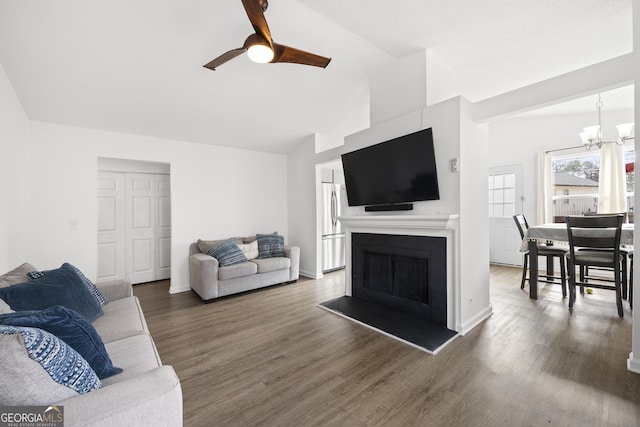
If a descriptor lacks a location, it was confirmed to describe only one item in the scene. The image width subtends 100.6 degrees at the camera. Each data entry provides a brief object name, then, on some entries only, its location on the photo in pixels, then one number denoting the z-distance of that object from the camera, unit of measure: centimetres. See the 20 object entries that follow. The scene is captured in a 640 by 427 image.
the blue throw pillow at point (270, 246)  449
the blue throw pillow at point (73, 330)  105
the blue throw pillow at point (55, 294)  159
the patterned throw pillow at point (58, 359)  87
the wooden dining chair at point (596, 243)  268
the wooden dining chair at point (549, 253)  342
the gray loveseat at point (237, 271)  362
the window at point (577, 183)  439
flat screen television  270
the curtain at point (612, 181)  405
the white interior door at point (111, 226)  434
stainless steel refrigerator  493
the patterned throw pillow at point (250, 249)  437
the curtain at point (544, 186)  475
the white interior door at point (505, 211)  516
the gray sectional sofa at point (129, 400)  86
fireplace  268
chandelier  316
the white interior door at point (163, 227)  487
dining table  319
